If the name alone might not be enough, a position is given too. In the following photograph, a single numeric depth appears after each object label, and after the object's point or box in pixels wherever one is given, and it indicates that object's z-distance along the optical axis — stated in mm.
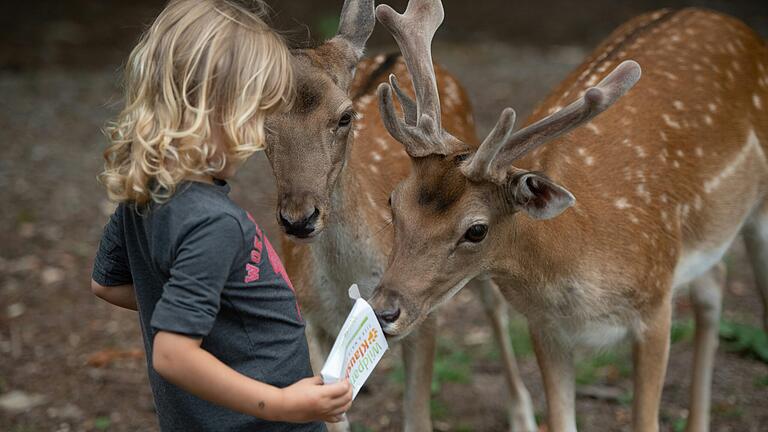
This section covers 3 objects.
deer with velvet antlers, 6715
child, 4852
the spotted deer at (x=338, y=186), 7473
